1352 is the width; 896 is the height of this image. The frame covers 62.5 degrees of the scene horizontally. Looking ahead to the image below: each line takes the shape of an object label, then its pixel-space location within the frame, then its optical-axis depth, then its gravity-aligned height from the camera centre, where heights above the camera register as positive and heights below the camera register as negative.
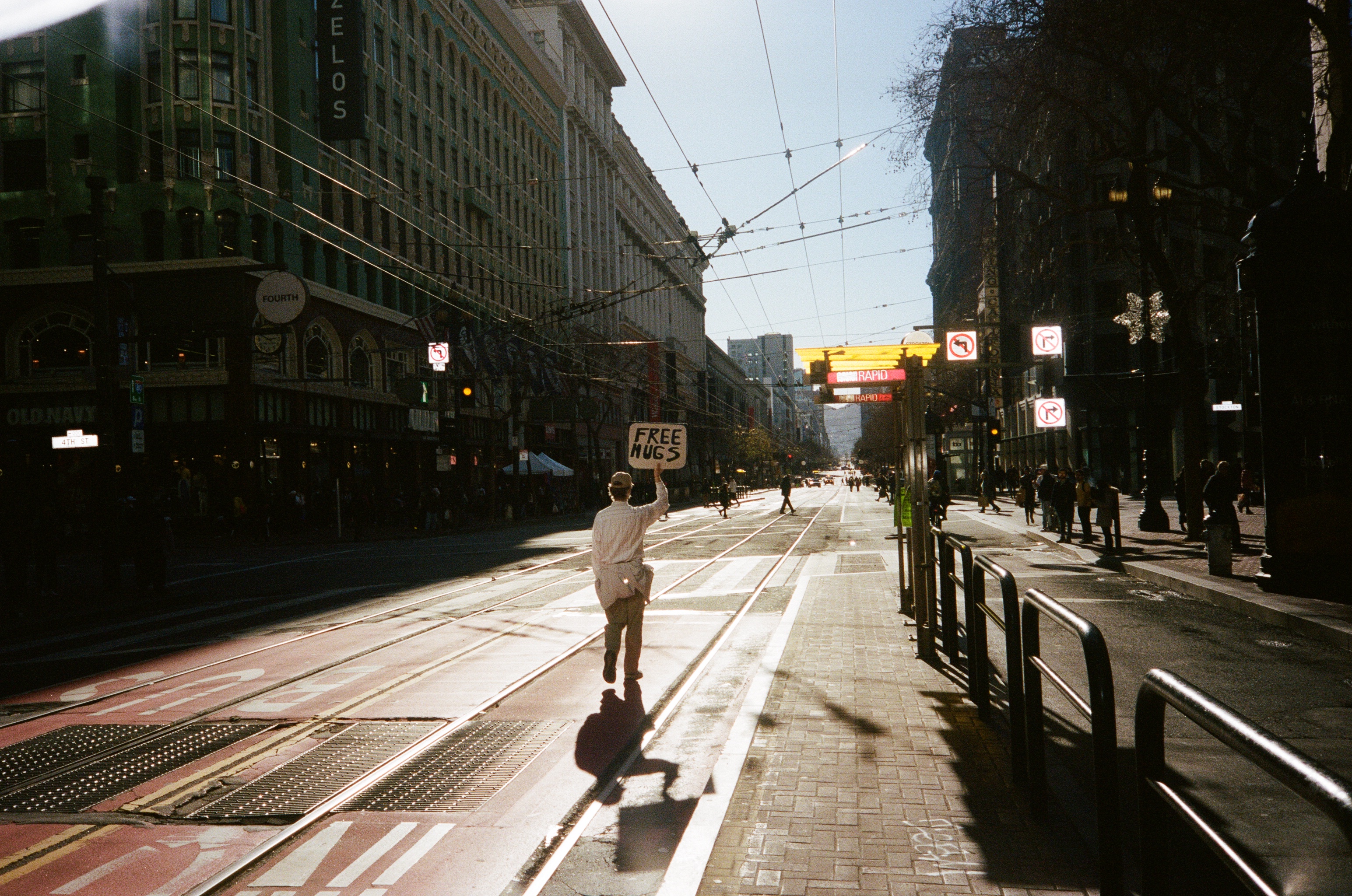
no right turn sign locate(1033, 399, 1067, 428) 27.45 +1.03
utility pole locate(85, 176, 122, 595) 18.97 +0.92
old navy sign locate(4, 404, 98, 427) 37.16 +2.41
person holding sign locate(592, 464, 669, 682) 8.73 -0.81
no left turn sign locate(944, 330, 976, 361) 15.14 +1.55
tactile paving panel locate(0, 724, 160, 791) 6.89 -1.74
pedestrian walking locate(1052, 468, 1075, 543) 25.58 -1.16
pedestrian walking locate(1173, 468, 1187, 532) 23.64 -1.04
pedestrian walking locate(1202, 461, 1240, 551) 18.38 -0.75
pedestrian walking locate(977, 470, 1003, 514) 45.47 -1.39
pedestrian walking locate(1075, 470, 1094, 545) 24.47 -1.11
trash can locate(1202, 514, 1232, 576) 15.68 -1.42
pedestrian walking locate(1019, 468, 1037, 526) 34.03 -1.26
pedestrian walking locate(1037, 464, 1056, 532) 28.64 -1.02
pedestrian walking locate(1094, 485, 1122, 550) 21.36 -1.13
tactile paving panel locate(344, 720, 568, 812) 5.84 -1.72
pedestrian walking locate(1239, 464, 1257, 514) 32.34 -1.20
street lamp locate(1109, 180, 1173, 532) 22.95 +2.86
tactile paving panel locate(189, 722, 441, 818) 5.82 -1.71
